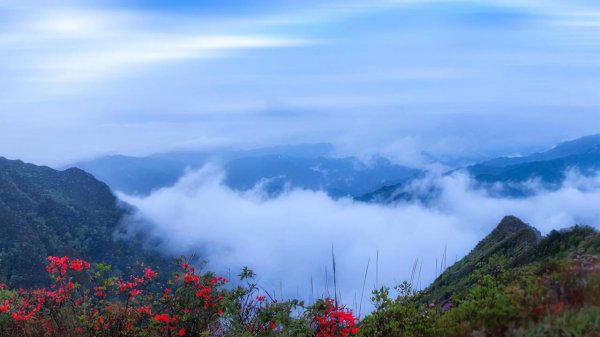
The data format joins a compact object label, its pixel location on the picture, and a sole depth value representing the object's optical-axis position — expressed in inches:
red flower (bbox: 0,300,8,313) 314.5
